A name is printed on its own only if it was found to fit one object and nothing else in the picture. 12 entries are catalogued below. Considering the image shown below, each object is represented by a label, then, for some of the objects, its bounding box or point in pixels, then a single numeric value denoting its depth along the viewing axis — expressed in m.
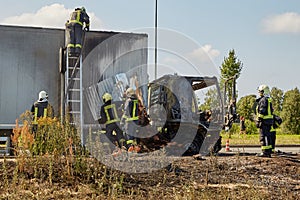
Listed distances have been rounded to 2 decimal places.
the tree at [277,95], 78.45
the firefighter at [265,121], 11.41
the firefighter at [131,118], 10.51
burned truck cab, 11.91
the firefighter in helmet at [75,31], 11.30
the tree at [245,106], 41.21
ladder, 11.45
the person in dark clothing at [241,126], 21.76
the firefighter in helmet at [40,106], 11.02
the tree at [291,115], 44.88
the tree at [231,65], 34.59
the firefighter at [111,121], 10.70
